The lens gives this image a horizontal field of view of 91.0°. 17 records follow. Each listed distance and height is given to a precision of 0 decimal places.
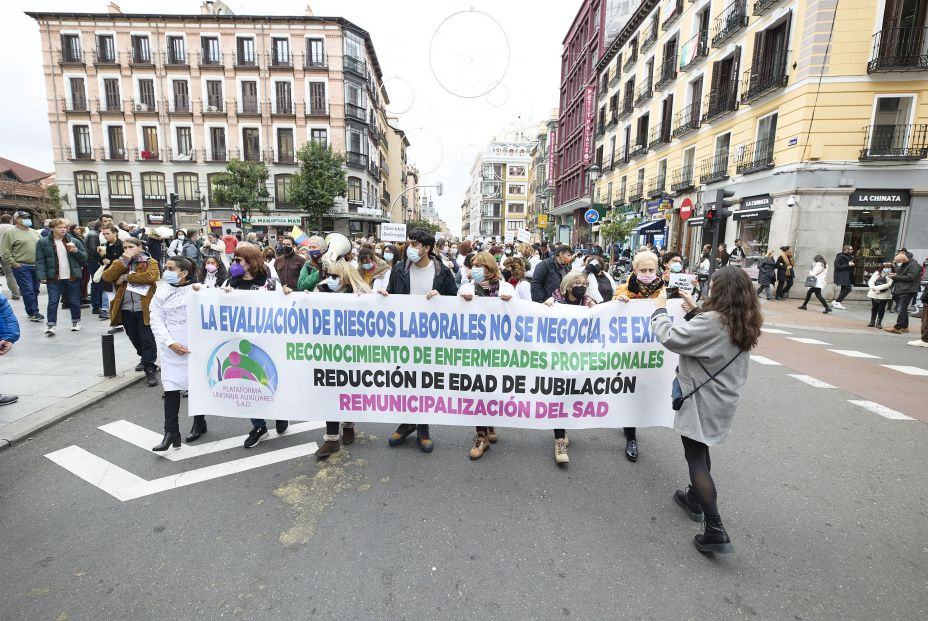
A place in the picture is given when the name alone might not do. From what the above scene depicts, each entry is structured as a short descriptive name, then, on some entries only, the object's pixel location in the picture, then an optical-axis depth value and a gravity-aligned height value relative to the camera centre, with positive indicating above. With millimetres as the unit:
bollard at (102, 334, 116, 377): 5719 -1472
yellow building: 14562 +4400
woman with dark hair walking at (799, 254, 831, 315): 13109 -813
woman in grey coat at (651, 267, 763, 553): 2699 -729
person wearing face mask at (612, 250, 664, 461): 3994 -318
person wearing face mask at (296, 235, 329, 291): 5008 -266
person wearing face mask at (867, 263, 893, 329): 10527 -926
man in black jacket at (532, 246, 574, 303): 5715 -320
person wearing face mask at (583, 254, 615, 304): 4613 -351
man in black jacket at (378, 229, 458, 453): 4176 -288
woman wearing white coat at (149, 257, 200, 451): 3967 -796
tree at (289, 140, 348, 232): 32625 +4564
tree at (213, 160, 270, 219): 31938 +3983
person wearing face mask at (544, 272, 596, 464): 4016 -454
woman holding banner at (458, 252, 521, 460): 4195 -329
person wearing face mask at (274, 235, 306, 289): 5559 -299
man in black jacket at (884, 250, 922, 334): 10320 -740
